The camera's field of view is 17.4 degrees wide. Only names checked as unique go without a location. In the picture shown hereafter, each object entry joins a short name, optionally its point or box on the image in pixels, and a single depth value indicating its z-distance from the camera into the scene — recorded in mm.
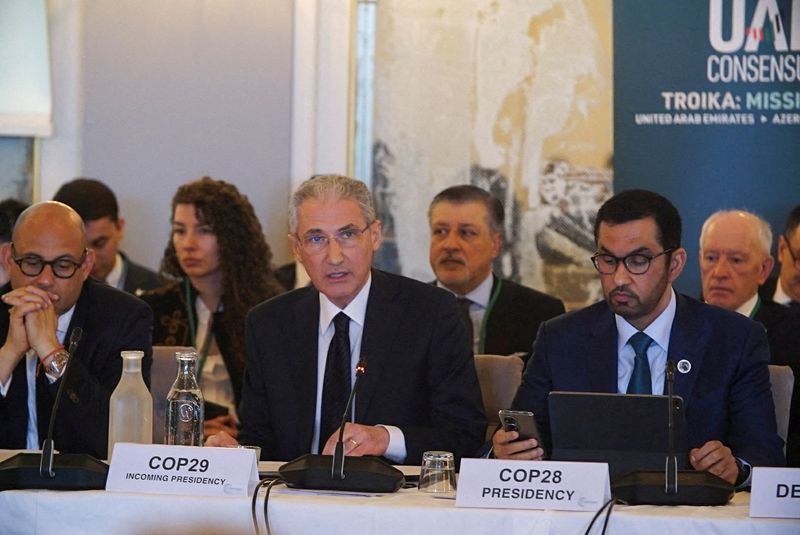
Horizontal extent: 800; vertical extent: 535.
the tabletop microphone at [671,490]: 5162
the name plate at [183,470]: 5324
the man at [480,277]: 10215
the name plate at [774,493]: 4945
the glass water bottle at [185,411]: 6204
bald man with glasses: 7029
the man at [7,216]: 10067
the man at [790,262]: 10494
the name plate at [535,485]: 5061
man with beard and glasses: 6820
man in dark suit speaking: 7111
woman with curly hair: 10145
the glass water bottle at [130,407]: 6123
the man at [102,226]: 11191
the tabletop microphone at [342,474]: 5425
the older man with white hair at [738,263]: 9881
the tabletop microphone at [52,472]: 5452
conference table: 4929
